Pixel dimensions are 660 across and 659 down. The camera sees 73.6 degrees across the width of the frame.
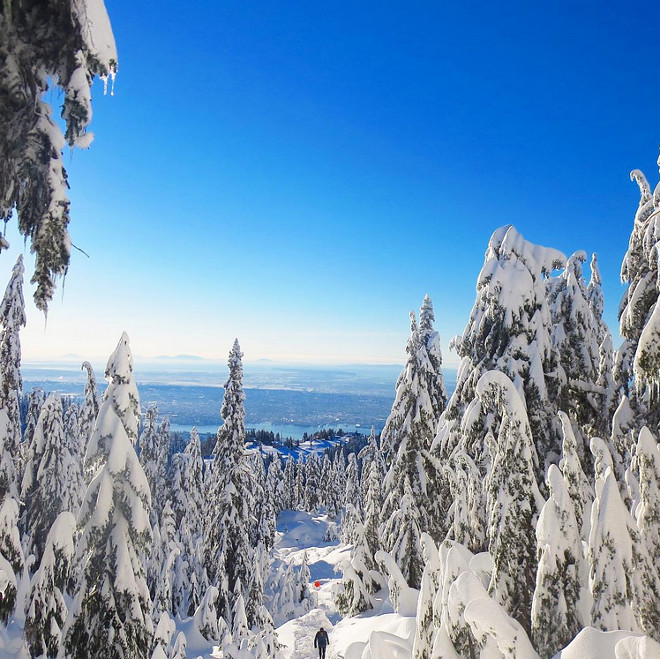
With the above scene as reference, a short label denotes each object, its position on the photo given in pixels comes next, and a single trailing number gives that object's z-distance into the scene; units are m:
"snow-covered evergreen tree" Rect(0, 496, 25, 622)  13.01
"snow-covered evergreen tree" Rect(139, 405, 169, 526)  29.85
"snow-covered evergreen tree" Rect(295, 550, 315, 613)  35.05
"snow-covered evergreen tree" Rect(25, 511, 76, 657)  11.43
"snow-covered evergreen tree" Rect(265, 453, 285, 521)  70.62
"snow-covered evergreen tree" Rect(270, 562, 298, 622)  33.25
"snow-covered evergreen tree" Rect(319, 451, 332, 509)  84.76
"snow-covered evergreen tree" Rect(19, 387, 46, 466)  20.94
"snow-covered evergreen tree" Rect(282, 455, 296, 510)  84.07
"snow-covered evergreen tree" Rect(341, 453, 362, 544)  63.81
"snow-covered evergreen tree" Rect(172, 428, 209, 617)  29.05
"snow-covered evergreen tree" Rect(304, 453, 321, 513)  90.62
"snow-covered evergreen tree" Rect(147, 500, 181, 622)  23.78
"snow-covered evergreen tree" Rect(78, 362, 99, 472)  23.31
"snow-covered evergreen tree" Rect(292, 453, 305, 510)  90.44
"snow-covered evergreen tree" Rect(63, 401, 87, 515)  20.25
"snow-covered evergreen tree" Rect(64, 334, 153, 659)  9.52
